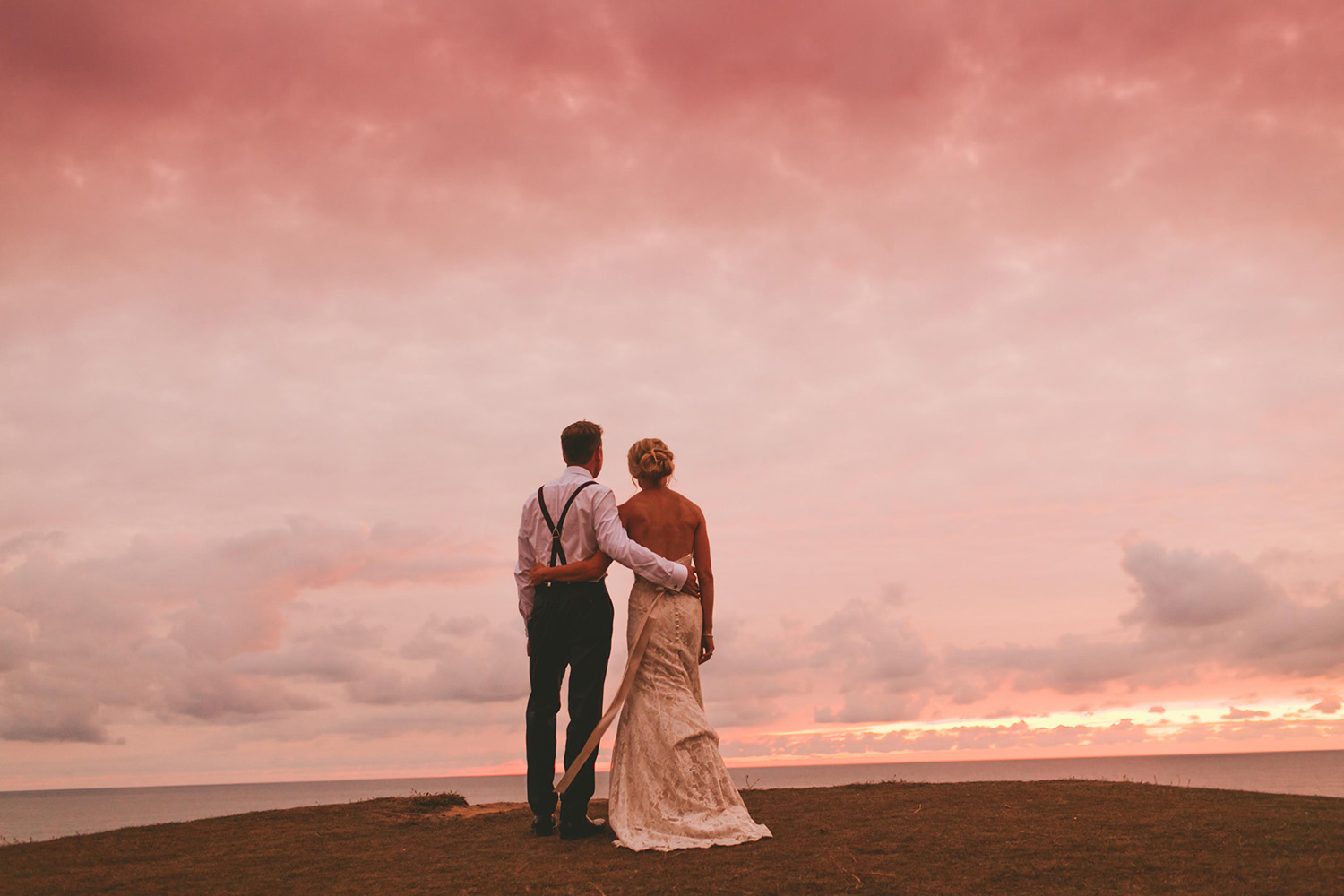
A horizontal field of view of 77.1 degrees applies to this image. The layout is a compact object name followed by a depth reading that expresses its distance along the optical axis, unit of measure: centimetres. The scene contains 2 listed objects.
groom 641
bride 597
